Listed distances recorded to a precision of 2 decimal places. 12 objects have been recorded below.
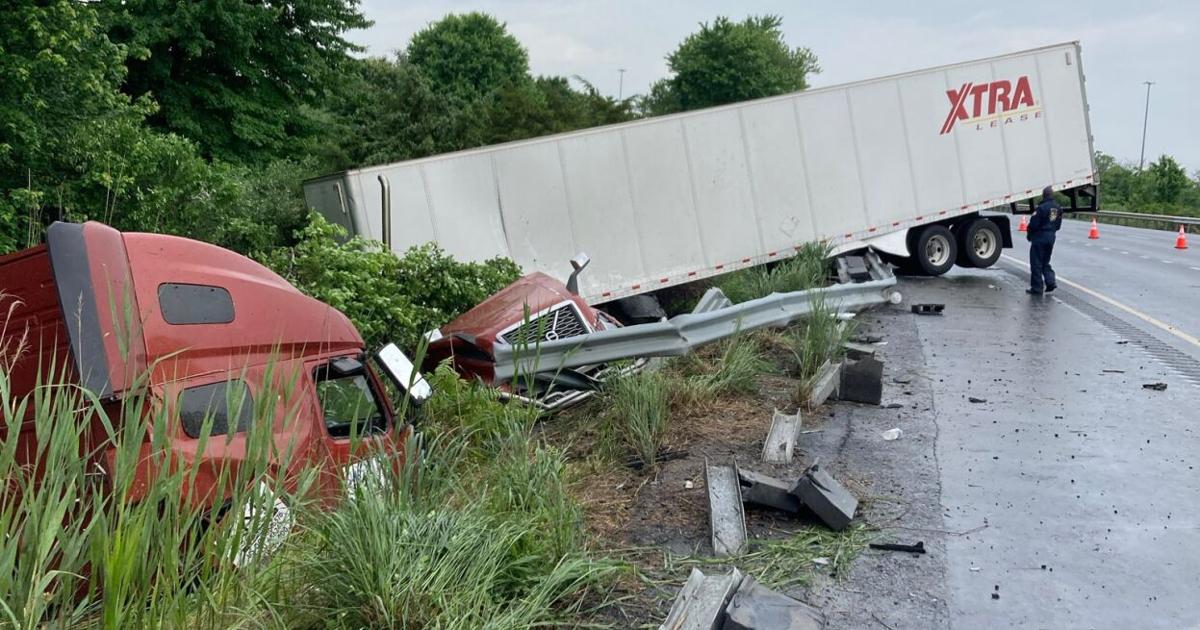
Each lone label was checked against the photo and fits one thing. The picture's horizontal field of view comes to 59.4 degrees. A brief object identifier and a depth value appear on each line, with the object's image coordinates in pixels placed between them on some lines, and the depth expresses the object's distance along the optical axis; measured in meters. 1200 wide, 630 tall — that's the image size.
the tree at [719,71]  84.12
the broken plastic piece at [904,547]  5.27
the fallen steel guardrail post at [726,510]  5.12
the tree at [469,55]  64.56
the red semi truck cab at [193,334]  4.91
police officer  17.27
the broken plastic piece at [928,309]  14.91
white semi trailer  14.88
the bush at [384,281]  9.90
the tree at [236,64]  30.14
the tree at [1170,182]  67.88
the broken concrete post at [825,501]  5.40
